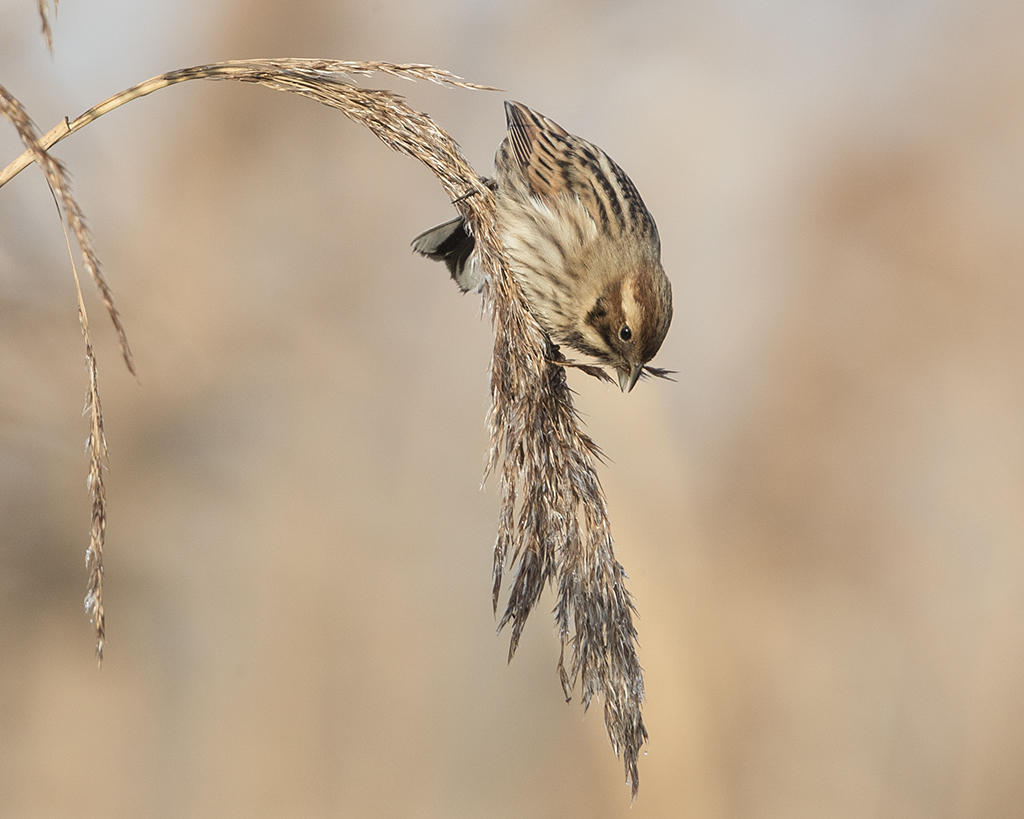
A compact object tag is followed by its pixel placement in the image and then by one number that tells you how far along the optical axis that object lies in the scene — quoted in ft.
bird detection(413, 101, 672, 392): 20.74
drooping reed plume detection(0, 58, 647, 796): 20.38
